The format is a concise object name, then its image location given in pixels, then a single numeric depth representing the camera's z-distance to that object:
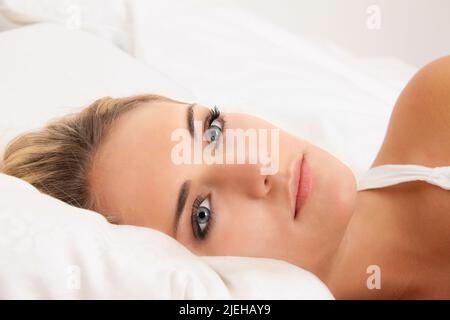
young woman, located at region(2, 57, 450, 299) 0.81
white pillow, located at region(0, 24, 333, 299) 0.69
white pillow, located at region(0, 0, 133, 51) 1.14
